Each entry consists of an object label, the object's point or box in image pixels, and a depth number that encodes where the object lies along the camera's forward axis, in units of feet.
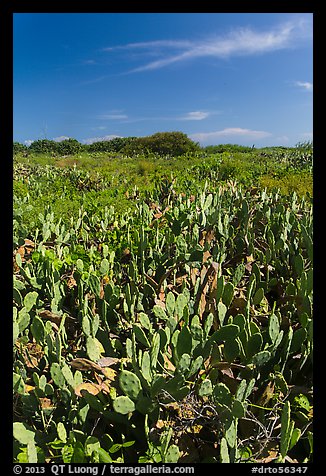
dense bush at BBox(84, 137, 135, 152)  90.26
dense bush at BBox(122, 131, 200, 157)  73.77
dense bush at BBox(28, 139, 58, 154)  67.46
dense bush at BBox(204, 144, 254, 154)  64.92
